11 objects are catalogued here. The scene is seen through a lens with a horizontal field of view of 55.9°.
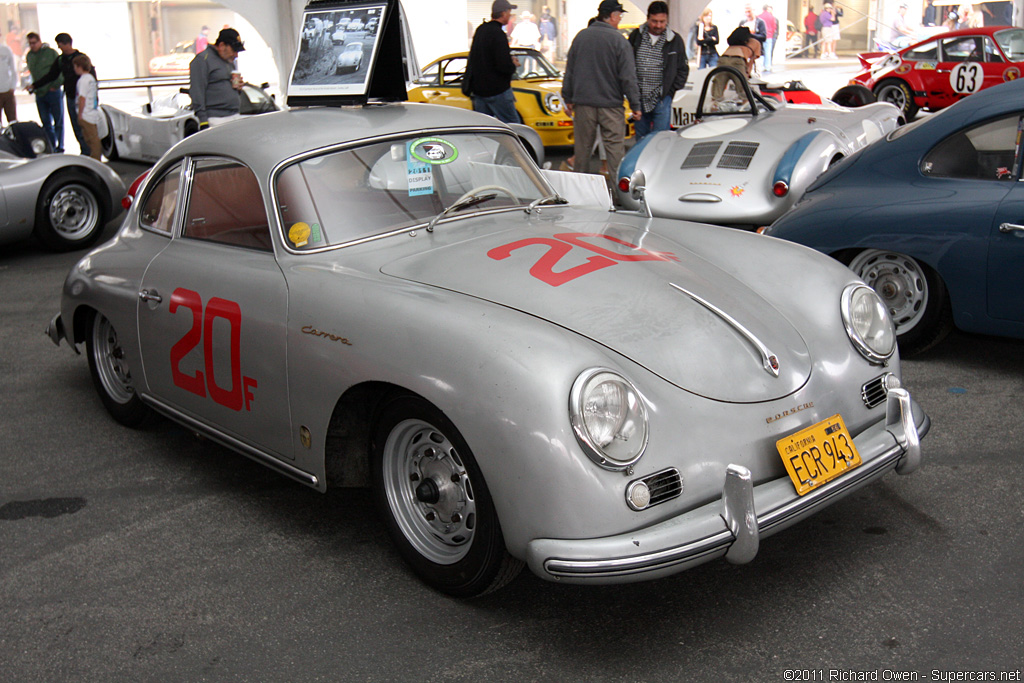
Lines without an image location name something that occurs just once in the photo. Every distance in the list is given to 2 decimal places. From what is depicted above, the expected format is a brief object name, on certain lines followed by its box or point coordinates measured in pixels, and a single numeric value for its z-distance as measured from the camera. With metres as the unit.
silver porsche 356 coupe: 2.43
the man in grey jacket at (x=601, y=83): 8.33
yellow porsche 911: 11.87
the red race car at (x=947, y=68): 14.70
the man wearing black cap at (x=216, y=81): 8.18
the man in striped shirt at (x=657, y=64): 9.05
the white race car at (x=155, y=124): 12.83
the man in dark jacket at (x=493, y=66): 9.24
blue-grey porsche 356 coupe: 4.21
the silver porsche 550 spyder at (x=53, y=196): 7.83
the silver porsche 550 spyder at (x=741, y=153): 6.61
